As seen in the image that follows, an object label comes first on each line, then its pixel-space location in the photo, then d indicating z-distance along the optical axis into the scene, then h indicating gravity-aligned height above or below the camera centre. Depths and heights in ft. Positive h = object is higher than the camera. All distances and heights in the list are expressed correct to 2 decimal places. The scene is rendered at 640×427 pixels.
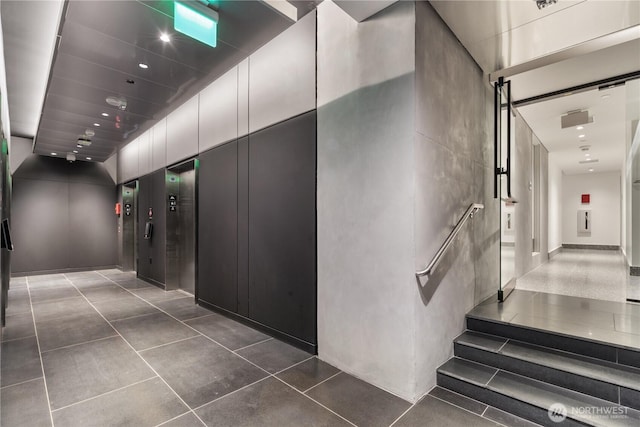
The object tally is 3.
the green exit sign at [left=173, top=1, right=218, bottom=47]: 9.16 +5.96
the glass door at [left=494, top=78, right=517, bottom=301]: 12.76 +0.34
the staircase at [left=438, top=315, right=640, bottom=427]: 7.23 -4.51
